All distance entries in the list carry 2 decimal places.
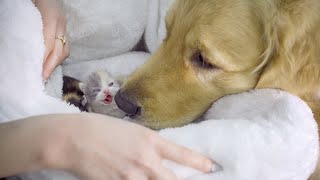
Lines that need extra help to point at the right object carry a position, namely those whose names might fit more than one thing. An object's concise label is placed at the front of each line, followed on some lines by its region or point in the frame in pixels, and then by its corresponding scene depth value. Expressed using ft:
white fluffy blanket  3.57
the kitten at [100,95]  5.07
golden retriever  4.33
